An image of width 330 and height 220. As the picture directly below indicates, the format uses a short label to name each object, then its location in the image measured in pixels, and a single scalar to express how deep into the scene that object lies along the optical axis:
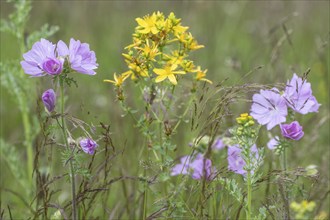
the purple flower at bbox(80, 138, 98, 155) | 1.59
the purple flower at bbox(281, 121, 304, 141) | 1.64
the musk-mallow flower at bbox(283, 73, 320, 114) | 1.65
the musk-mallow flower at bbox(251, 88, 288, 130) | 1.65
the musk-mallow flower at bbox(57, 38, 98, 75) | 1.58
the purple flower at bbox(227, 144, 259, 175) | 1.71
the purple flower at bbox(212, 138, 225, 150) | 1.82
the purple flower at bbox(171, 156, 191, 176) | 1.82
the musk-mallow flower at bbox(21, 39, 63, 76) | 1.59
